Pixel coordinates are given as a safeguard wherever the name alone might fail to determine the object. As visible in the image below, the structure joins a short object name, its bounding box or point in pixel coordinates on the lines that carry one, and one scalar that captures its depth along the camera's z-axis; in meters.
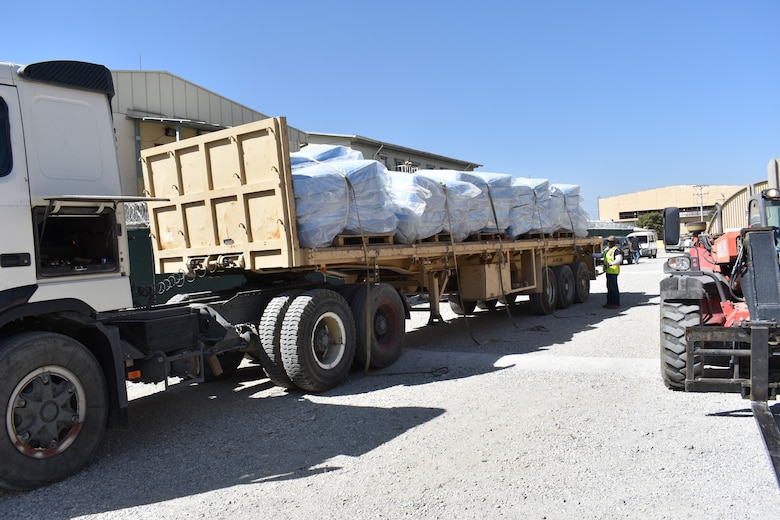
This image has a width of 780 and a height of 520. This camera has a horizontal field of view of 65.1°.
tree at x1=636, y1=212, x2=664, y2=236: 76.12
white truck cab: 4.28
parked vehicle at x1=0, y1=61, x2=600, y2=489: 4.29
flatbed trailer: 6.76
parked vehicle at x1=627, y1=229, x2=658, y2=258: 41.31
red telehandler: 4.73
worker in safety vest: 13.52
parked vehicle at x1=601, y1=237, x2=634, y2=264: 35.28
